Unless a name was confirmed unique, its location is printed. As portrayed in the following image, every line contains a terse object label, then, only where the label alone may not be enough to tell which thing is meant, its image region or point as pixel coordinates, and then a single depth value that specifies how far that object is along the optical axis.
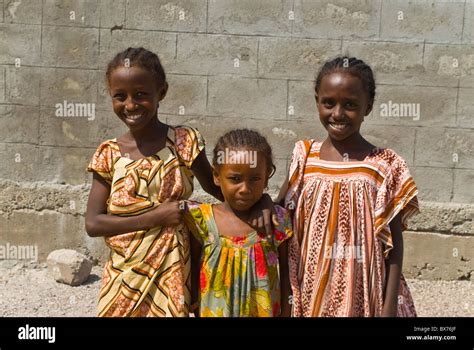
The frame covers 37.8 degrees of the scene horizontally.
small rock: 5.30
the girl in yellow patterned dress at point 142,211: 2.80
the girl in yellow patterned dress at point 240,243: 2.76
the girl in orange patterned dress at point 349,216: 2.78
